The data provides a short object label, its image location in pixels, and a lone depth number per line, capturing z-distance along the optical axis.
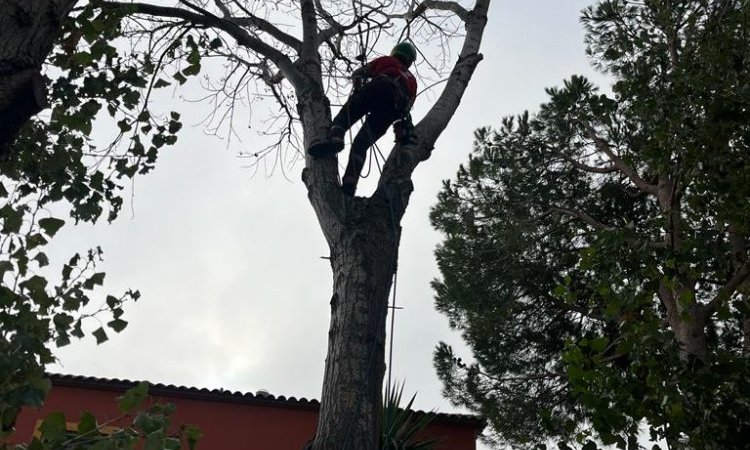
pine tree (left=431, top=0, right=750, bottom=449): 3.78
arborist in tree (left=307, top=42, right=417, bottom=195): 4.80
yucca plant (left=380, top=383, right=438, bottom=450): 7.63
